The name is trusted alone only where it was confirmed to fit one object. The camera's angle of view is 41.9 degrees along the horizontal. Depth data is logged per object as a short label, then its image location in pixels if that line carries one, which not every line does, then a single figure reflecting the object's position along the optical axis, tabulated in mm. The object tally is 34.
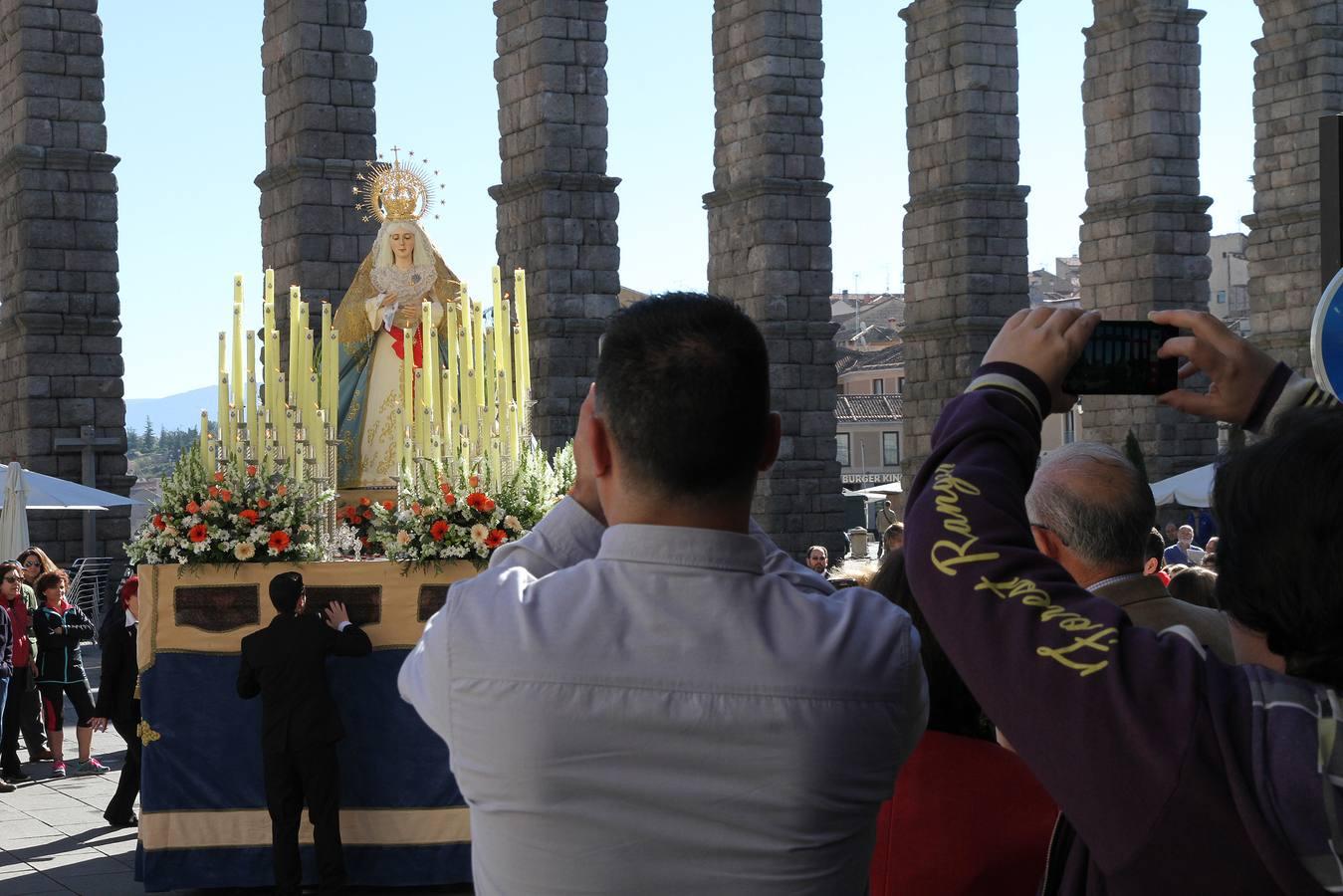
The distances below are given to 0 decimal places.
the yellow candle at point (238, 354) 8516
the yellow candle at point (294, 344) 9062
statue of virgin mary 10562
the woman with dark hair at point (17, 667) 11625
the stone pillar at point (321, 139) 19641
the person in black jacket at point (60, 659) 11953
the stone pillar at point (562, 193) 21531
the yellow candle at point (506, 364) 8906
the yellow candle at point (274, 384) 8914
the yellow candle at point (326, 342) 9356
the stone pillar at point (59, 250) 20250
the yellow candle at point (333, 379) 9266
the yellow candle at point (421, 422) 8777
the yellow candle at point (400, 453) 8771
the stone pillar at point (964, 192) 24328
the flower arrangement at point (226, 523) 8211
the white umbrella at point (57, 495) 18109
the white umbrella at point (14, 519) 17141
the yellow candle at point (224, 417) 8620
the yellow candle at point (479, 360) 8821
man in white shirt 2141
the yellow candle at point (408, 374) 9660
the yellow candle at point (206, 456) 8542
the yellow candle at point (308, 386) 9062
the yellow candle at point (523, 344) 8891
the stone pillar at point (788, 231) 23547
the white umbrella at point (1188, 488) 20328
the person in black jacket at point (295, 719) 7871
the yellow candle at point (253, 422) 8617
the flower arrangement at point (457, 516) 8258
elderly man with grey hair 3365
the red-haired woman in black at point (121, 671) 10438
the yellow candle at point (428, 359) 8727
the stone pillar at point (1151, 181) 25234
